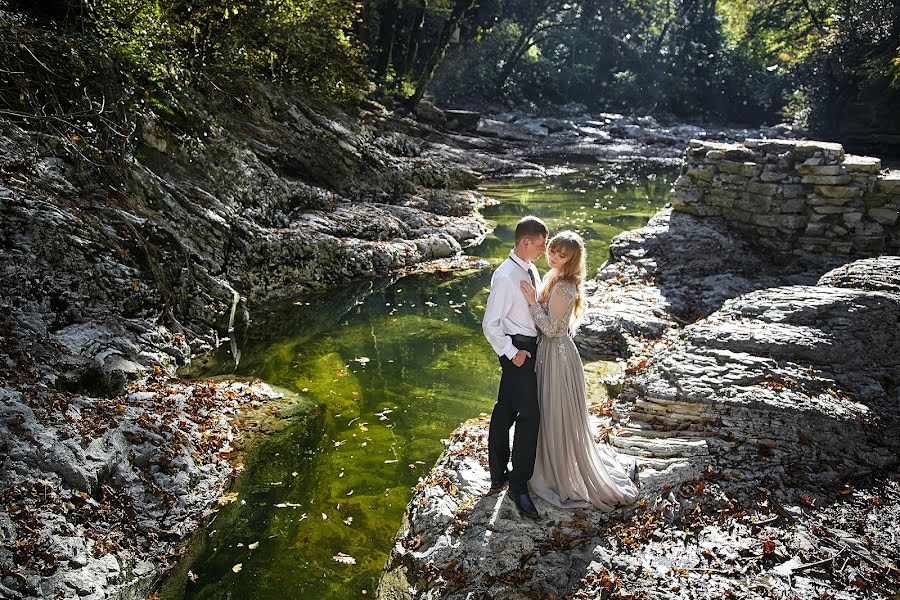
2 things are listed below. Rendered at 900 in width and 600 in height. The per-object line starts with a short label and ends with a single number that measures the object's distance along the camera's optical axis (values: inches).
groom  172.4
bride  176.6
